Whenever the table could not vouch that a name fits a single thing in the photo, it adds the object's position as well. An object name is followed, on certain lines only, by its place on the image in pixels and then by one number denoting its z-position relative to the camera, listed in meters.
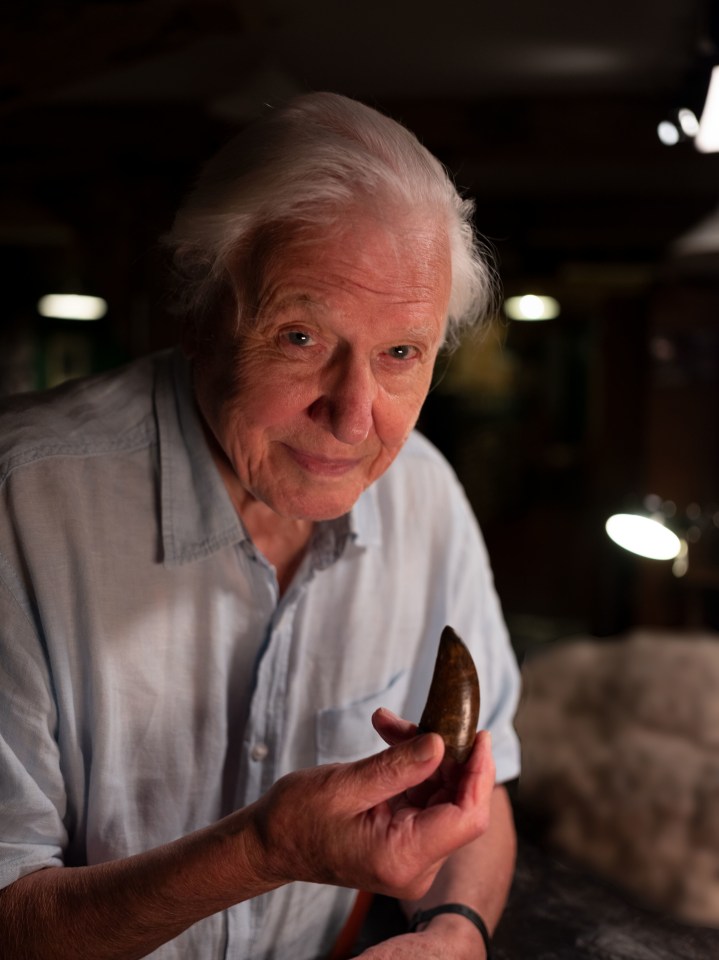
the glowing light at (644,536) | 1.97
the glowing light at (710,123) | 2.15
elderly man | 1.00
